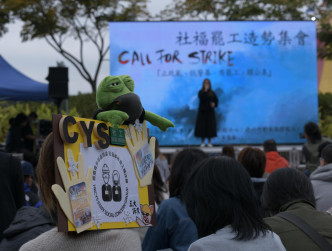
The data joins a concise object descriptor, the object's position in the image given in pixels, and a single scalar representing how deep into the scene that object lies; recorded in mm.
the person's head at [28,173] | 4980
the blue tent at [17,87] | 10023
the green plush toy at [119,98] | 1979
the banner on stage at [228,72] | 12641
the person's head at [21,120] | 11461
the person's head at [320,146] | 5396
